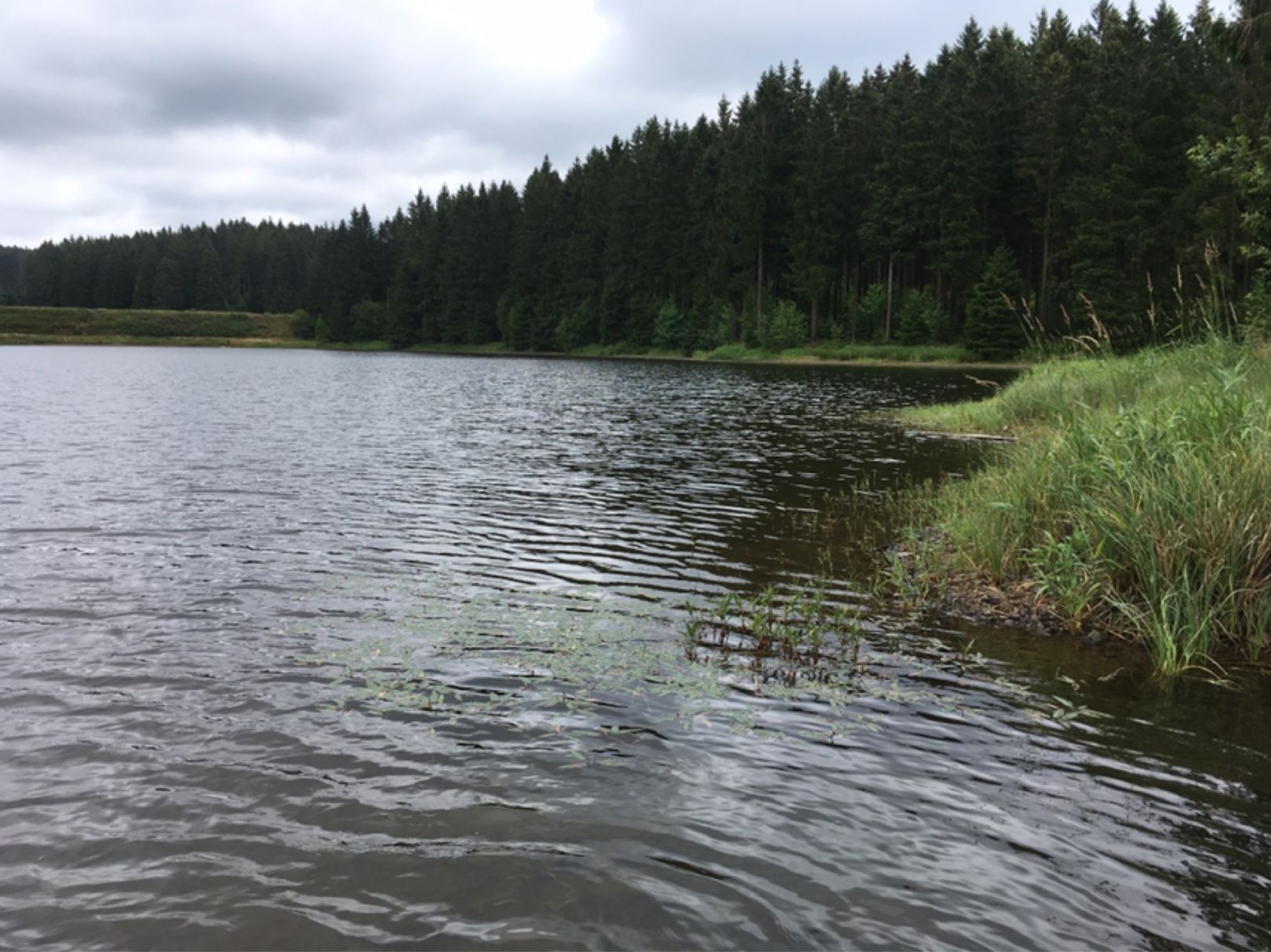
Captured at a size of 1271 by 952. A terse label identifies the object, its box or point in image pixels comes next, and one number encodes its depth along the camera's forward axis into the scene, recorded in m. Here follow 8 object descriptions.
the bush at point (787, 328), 77.62
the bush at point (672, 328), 90.10
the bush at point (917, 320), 69.69
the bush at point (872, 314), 75.19
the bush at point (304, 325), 134.38
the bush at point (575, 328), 102.80
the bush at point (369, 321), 126.31
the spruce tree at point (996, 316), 62.41
